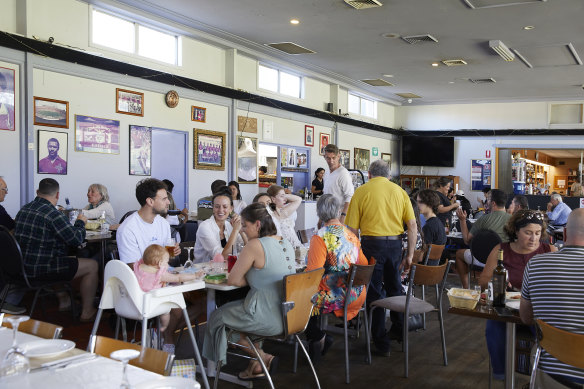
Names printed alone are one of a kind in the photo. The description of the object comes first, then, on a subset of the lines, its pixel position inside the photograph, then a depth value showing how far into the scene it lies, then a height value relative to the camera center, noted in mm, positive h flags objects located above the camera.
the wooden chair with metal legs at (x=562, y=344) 2461 -785
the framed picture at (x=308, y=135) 12416 +878
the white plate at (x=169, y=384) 1718 -695
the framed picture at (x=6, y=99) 6480 +842
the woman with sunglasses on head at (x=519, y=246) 3850 -515
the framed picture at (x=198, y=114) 9266 +1000
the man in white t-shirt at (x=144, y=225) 4355 -458
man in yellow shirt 4961 -551
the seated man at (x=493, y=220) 6359 -527
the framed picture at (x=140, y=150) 8172 +307
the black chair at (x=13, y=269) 5121 -986
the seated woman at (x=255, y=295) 3668 -845
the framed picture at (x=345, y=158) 13979 +413
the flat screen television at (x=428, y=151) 16578 +755
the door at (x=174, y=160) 9289 +191
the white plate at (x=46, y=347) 2105 -730
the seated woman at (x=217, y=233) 5016 -577
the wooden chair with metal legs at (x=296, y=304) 3571 -896
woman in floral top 4352 -763
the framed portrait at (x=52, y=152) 6906 +223
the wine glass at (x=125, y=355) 1558 -542
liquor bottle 3273 -685
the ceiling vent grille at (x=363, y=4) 7473 +2398
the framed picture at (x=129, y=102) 7902 +1022
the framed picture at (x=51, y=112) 6867 +736
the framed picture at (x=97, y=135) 7387 +495
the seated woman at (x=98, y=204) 7152 -465
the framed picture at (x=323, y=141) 13055 +800
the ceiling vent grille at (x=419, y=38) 9195 +2371
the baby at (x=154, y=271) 3752 -706
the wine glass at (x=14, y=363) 1937 -710
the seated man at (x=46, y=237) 5266 -671
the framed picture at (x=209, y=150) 9367 +392
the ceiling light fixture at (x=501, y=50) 9375 +2296
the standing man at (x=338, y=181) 6551 -92
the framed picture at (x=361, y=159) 14742 +411
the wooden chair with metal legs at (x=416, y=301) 4398 -1089
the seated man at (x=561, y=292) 2643 -579
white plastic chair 3402 -829
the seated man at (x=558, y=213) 10000 -686
